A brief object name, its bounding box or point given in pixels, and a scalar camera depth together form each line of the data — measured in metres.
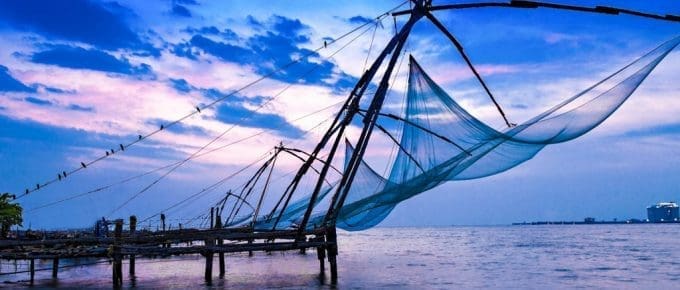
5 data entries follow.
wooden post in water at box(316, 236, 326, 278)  16.87
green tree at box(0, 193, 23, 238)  22.02
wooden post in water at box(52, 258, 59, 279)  17.84
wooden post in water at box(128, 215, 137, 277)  14.95
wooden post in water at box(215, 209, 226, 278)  15.88
